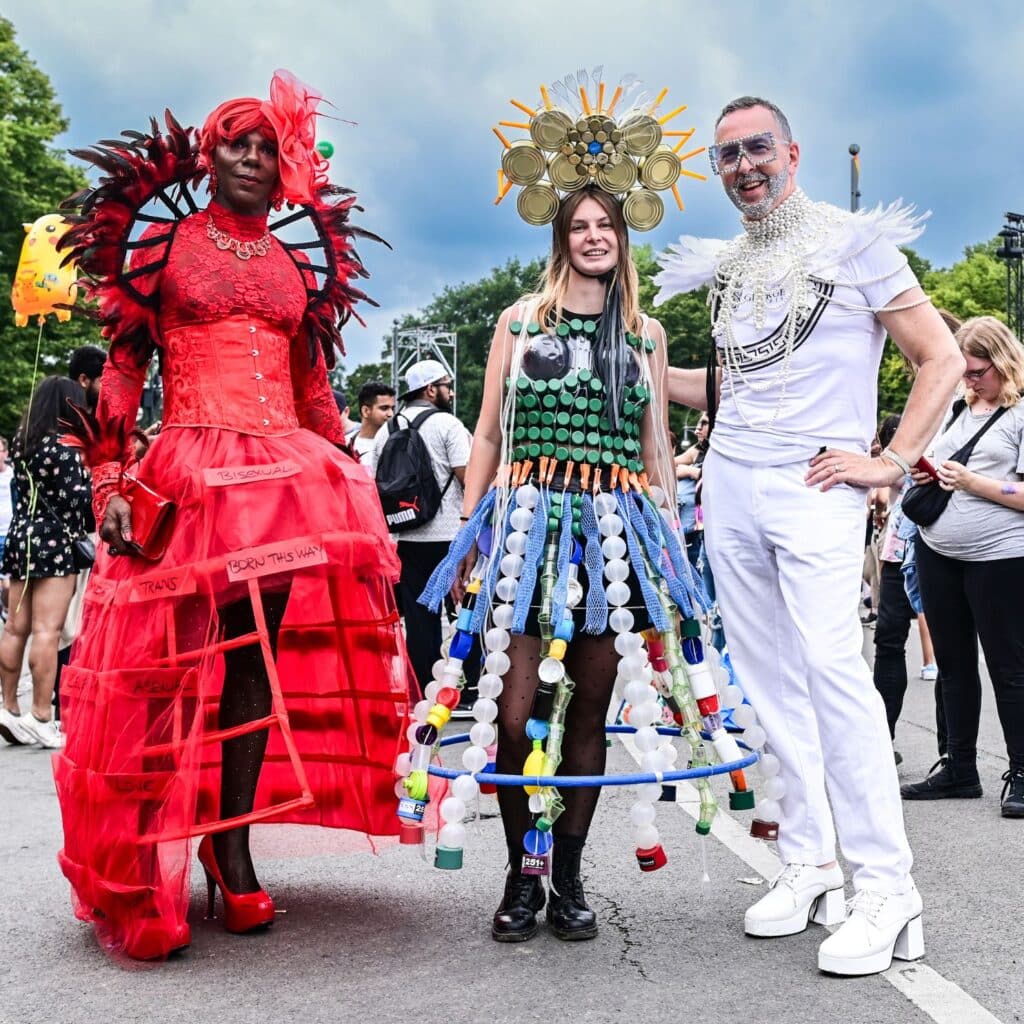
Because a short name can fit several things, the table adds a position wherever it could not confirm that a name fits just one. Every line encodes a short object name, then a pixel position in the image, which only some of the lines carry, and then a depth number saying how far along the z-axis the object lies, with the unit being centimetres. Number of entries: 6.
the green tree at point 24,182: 3116
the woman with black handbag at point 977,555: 577
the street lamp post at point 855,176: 3084
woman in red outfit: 377
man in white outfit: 365
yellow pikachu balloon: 745
